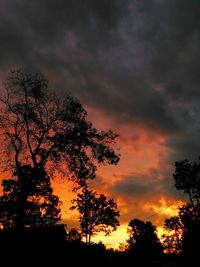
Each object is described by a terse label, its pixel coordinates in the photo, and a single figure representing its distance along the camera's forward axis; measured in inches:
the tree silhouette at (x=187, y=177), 2167.8
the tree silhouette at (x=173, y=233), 2605.8
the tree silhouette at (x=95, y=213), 2866.6
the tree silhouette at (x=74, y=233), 3046.3
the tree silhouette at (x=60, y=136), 1353.3
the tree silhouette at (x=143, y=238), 4493.1
